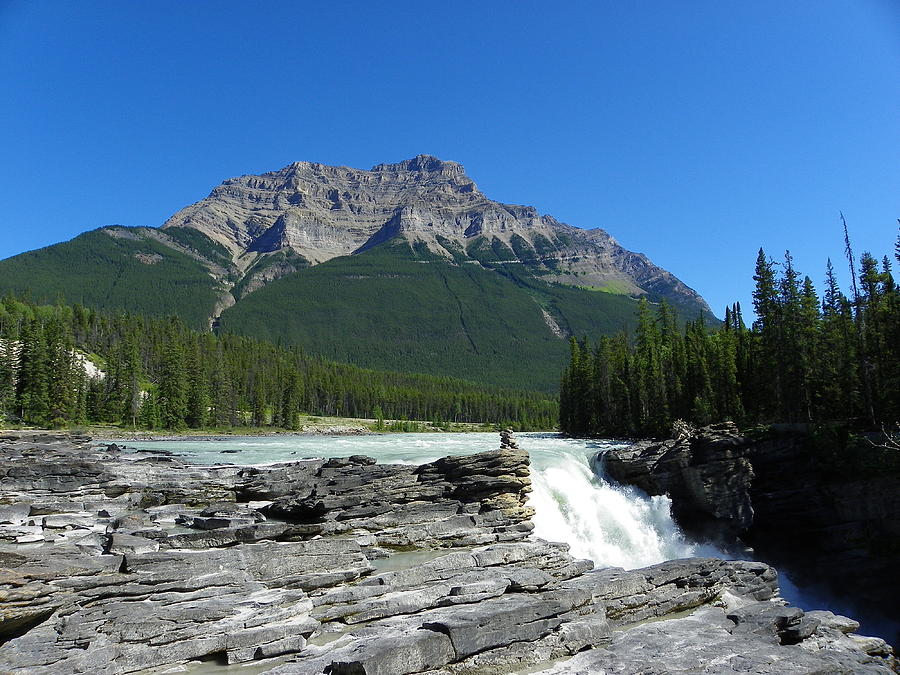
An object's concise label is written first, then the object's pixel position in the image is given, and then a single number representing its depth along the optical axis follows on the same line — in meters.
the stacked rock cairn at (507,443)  31.08
